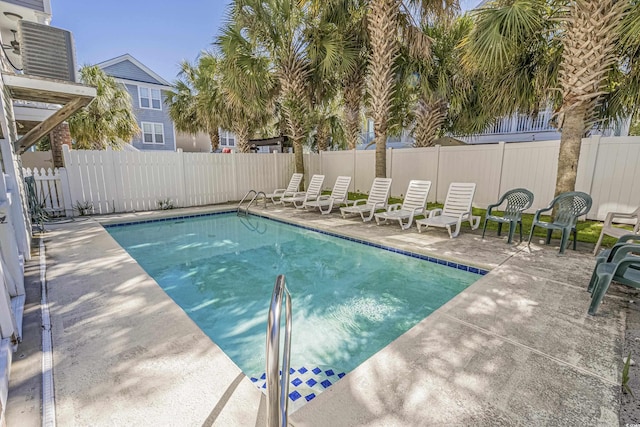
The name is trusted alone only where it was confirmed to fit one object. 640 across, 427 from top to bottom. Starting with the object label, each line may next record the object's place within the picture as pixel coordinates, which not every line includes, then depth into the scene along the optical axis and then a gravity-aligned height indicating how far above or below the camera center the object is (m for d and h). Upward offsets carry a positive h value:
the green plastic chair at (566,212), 4.86 -0.78
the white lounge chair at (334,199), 9.24 -1.11
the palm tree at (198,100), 13.76 +3.18
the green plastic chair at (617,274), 2.83 -1.05
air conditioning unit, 5.93 +2.26
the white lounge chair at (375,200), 8.00 -0.98
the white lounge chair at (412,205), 7.12 -1.02
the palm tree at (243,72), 9.41 +3.00
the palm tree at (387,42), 7.68 +3.35
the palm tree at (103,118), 12.01 +1.80
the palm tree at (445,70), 8.69 +2.78
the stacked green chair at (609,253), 3.36 -0.97
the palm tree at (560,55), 5.01 +2.13
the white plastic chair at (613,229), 4.23 -0.88
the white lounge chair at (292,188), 11.24 -0.91
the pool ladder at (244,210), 10.01 -1.57
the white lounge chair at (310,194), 10.16 -1.05
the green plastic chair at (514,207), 5.59 -0.80
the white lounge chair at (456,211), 6.30 -1.01
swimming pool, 3.14 -1.88
